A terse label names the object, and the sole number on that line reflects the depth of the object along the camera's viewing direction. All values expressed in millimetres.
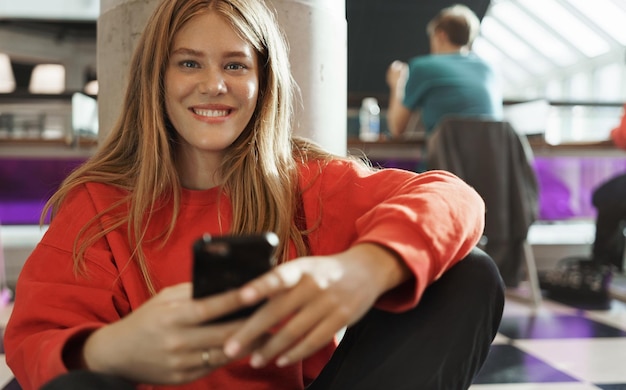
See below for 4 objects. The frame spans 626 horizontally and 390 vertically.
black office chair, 2584
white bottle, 3705
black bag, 2934
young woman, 645
